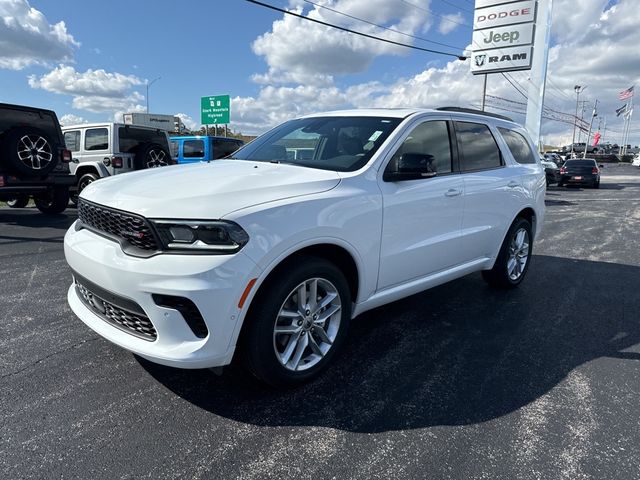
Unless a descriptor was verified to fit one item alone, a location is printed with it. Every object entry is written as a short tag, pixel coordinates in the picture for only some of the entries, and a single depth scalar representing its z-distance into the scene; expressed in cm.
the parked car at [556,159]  3936
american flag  5581
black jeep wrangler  772
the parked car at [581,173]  2289
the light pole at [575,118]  7054
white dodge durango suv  233
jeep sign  2111
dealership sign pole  2077
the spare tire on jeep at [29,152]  763
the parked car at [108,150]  1048
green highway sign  2650
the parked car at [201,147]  1290
